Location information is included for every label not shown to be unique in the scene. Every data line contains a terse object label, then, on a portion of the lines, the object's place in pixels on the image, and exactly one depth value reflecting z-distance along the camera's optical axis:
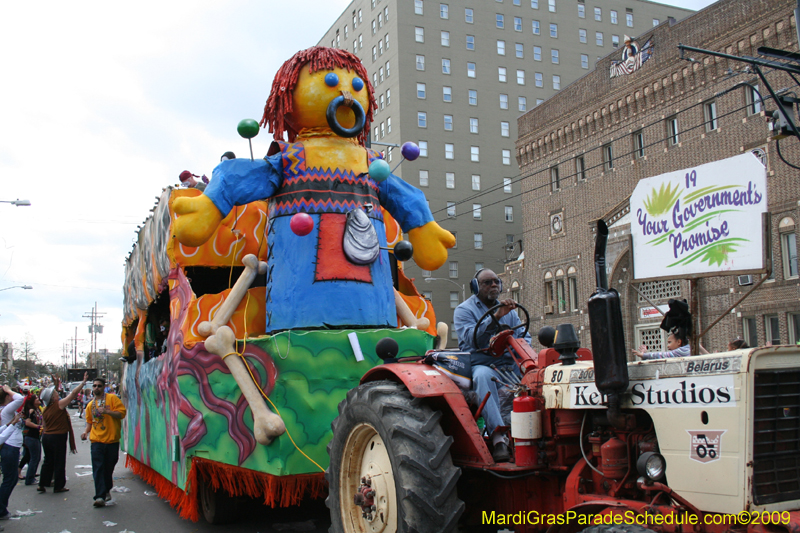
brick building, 22.55
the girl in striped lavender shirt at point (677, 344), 6.48
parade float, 6.07
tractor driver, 4.28
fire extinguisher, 3.79
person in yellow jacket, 8.77
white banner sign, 6.82
